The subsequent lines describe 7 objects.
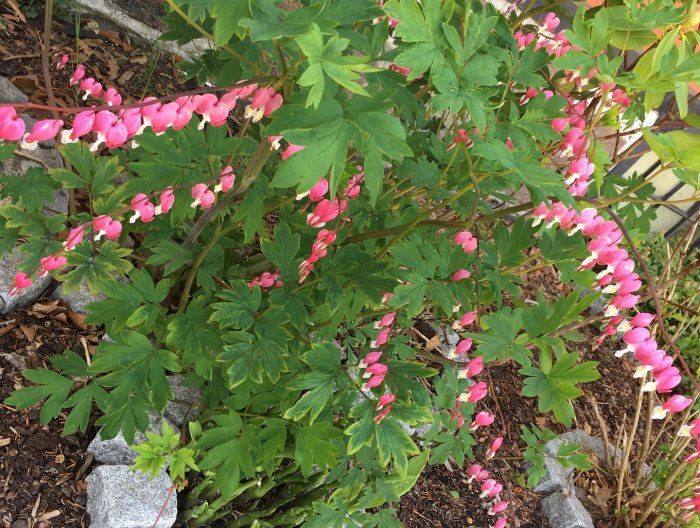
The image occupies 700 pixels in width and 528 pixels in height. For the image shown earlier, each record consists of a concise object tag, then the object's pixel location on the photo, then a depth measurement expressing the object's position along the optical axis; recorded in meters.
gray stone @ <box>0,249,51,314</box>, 1.80
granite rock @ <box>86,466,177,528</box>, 1.65
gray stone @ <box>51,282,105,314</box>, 1.95
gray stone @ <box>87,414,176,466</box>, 1.75
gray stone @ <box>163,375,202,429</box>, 1.92
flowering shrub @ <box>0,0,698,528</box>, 1.17
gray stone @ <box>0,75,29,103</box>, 2.14
